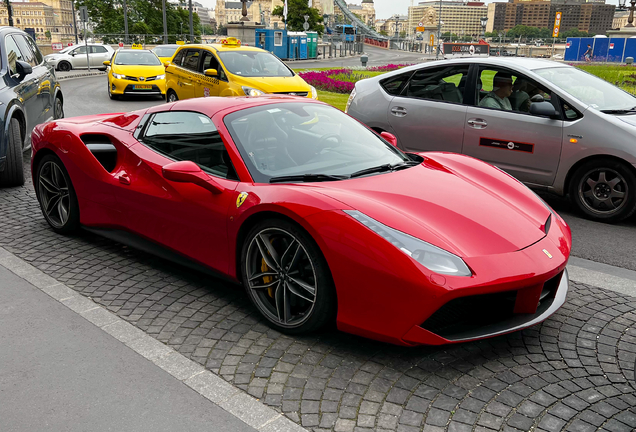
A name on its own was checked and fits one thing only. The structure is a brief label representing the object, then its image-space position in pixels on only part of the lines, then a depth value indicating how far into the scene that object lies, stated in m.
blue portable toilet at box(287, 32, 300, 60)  50.56
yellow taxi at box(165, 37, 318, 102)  11.65
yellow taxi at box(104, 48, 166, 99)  17.44
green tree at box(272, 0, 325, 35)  86.44
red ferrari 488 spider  3.07
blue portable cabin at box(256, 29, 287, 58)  48.06
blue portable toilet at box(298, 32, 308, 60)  51.28
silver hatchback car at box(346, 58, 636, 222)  6.12
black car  7.20
